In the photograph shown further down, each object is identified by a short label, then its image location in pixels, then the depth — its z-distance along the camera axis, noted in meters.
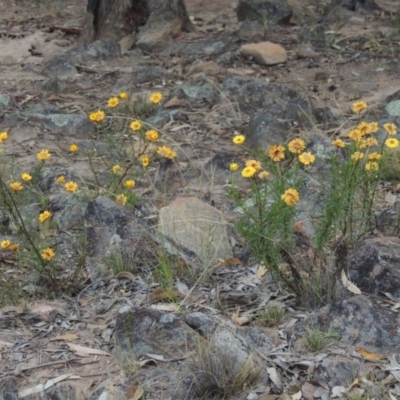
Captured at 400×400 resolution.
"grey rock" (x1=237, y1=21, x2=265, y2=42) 14.33
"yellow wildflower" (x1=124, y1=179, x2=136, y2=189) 7.56
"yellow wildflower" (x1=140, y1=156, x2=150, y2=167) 7.43
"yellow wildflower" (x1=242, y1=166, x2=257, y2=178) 5.64
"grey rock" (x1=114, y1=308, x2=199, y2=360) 5.48
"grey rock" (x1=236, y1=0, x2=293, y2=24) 15.41
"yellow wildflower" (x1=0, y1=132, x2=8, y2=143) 7.31
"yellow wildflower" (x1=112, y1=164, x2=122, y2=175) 7.98
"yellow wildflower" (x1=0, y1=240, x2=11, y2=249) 6.58
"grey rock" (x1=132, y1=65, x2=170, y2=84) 12.90
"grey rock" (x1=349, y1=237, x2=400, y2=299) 5.78
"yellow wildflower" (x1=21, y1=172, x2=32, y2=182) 7.10
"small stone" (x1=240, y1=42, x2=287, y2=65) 13.23
